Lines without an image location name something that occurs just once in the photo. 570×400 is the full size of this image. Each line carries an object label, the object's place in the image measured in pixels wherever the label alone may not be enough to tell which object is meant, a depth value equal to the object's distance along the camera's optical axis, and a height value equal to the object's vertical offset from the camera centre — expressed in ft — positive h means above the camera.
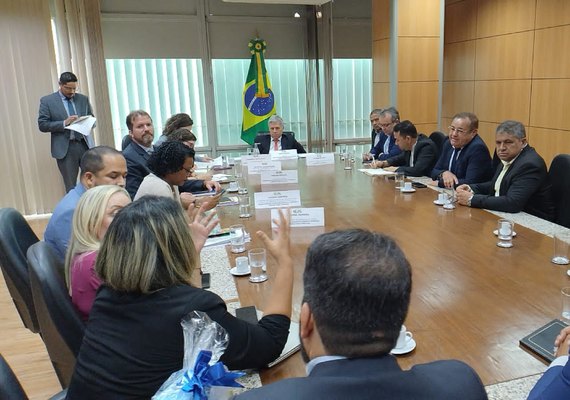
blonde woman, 4.96 -1.42
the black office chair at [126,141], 14.38 -0.92
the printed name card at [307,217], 7.93 -1.94
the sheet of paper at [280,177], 11.85 -1.85
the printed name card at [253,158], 14.56 -1.69
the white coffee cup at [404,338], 4.17 -2.19
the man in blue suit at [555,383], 2.93 -1.94
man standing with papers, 16.47 -0.26
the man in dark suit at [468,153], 11.82 -1.43
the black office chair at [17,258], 5.52 -1.71
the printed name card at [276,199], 9.45 -1.92
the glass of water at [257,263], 5.97 -2.02
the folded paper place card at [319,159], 14.83 -1.79
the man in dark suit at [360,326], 2.37 -1.25
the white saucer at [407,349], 4.10 -2.22
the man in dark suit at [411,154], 13.52 -1.65
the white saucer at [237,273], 6.09 -2.18
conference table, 4.11 -2.20
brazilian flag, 23.27 +0.46
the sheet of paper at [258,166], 13.56 -1.78
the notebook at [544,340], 4.00 -2.22
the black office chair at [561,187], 8.98 -1.84
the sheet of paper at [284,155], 16.37 -1.77
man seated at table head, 17.62 -1.43
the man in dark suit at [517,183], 8.69 -1.72
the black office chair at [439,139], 15.49 -1.37
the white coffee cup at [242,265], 6.12 -2.11
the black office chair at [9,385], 3.08 -1.82
